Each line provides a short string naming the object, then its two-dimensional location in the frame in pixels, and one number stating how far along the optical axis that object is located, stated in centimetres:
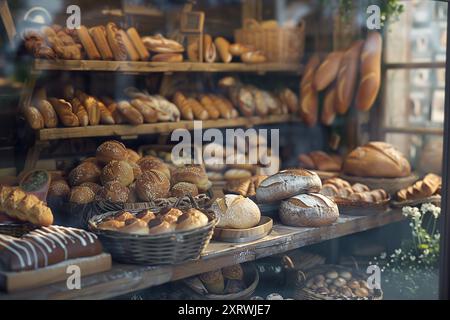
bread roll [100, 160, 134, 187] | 315
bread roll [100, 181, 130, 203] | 299
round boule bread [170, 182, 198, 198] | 320
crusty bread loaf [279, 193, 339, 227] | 328
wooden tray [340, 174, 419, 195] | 392
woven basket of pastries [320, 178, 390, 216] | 363
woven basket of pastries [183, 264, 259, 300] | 288
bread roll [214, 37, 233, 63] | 449
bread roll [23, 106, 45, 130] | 348
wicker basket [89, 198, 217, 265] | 255
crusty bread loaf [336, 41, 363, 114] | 446
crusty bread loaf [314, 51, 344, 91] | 455
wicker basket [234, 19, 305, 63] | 473
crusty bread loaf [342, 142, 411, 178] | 396
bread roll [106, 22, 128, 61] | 386
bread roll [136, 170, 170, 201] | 306
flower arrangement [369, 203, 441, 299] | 352
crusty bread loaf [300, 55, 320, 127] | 470
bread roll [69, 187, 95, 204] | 301
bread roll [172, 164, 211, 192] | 333
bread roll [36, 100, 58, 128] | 350
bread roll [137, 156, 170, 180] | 336
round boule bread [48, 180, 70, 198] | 307
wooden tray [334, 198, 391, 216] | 362
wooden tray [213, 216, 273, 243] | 299
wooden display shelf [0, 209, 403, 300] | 242
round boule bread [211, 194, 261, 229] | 303
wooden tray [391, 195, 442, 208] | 386
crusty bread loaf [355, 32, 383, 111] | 440
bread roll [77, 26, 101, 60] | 372
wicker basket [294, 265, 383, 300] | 333
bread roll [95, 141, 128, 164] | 335
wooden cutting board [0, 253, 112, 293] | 231
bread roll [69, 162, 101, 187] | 321
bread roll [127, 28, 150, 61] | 399
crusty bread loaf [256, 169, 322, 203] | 333
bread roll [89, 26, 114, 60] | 379
